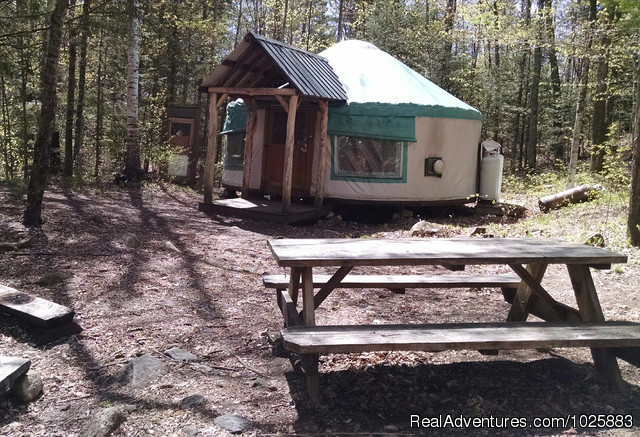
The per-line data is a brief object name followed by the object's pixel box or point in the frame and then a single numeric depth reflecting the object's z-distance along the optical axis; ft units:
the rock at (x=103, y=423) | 6.60
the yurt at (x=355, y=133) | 28.02
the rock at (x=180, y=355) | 9.32
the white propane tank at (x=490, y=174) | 33.53
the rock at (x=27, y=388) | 7.58
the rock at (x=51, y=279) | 12.55
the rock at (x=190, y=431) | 6.81
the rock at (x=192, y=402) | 7.53
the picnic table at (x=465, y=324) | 7.37
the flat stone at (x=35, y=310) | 9.73
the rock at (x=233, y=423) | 6.95
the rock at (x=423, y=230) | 22.25
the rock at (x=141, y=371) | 8.26
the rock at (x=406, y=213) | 31.04
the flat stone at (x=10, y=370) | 7.18
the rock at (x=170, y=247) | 17.35
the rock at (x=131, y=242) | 17.02
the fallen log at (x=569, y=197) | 29.63
